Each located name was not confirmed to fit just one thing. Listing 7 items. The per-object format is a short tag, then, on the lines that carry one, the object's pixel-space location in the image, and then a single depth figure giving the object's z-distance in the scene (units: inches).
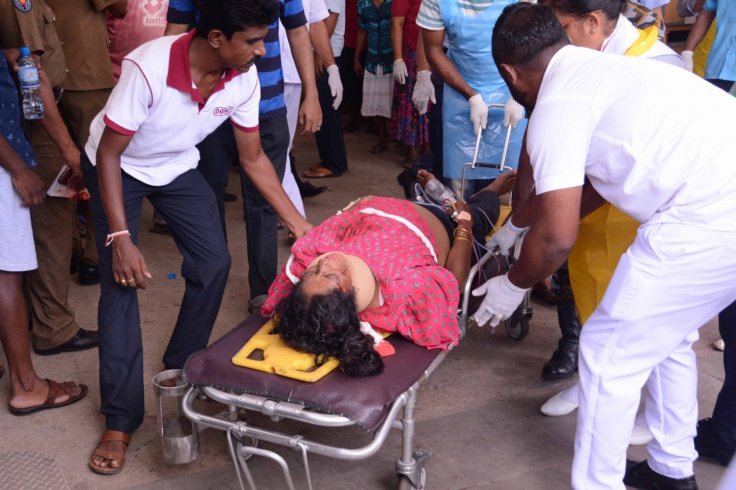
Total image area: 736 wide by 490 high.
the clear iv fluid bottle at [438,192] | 126.8
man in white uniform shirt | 77.7
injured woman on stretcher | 91.0
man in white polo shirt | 91.2
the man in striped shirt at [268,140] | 129.9
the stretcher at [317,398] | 82.4
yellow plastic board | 86.4
